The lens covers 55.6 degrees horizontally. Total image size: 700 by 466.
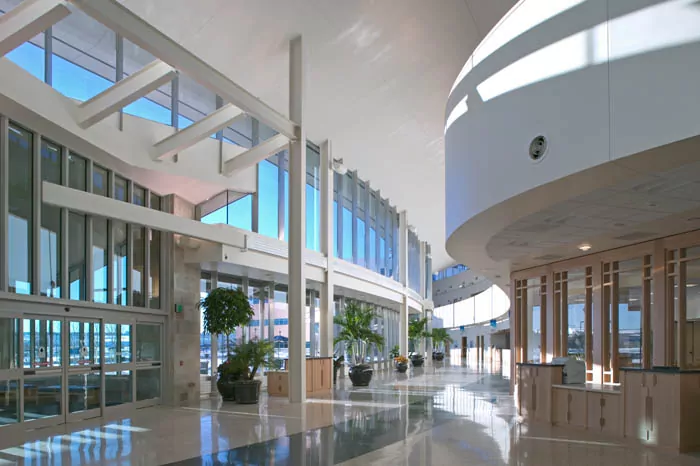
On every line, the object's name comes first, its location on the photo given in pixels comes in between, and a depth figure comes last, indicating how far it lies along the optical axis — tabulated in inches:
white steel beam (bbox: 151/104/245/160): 517.7
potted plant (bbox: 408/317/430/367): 1421.0
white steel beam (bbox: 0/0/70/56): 335.0
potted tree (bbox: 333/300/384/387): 860.0
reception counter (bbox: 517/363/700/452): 349.4
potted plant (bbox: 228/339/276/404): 590.6
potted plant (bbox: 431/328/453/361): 1822.1
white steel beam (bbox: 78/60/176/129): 434.3
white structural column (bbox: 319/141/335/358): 771.4
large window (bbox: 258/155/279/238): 741.3
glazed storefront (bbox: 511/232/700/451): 360.5
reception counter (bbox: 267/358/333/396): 666.8
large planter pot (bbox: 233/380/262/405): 589.3
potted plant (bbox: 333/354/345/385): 826.8
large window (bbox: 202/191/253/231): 690.8
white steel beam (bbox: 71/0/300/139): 367.2
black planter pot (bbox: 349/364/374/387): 782.5
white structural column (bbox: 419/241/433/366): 1528.1
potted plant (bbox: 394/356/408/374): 1065.5
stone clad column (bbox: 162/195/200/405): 587.8
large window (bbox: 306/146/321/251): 856.3
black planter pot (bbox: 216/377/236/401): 614.9
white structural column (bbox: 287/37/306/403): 590.6
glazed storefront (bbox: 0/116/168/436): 405.7
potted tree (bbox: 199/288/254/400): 620.4
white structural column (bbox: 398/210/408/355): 1224.5
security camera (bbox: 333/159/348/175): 816.9
